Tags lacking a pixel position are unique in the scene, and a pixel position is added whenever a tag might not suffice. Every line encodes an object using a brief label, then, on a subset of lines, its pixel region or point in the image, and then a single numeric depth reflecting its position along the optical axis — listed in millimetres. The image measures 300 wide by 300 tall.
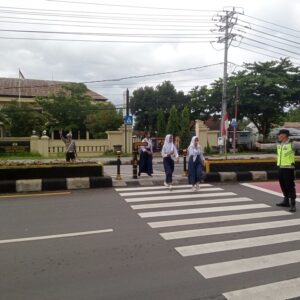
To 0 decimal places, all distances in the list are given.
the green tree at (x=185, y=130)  26982
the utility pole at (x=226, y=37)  26129
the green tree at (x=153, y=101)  40094
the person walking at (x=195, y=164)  8515
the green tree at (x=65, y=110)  34324
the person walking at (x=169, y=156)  8888
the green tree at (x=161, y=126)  29503
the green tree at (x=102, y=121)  33022
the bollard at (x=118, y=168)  9643
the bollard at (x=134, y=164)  9858
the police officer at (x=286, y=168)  6677
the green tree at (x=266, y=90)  30467
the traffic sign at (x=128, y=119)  23971
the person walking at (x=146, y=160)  10298
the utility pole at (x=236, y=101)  25593
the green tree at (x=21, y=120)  31913
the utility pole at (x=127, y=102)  25029
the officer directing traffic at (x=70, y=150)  13503
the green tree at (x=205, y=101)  32709
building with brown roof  44038
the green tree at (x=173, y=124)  27864
